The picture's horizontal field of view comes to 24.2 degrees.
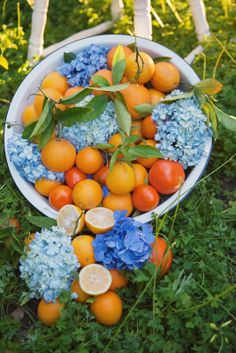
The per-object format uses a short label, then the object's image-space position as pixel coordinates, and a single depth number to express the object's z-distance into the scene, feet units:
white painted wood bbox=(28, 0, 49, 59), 7.13
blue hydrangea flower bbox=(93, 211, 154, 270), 5.28
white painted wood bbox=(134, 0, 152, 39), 6.89
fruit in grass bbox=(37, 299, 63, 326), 5.16
